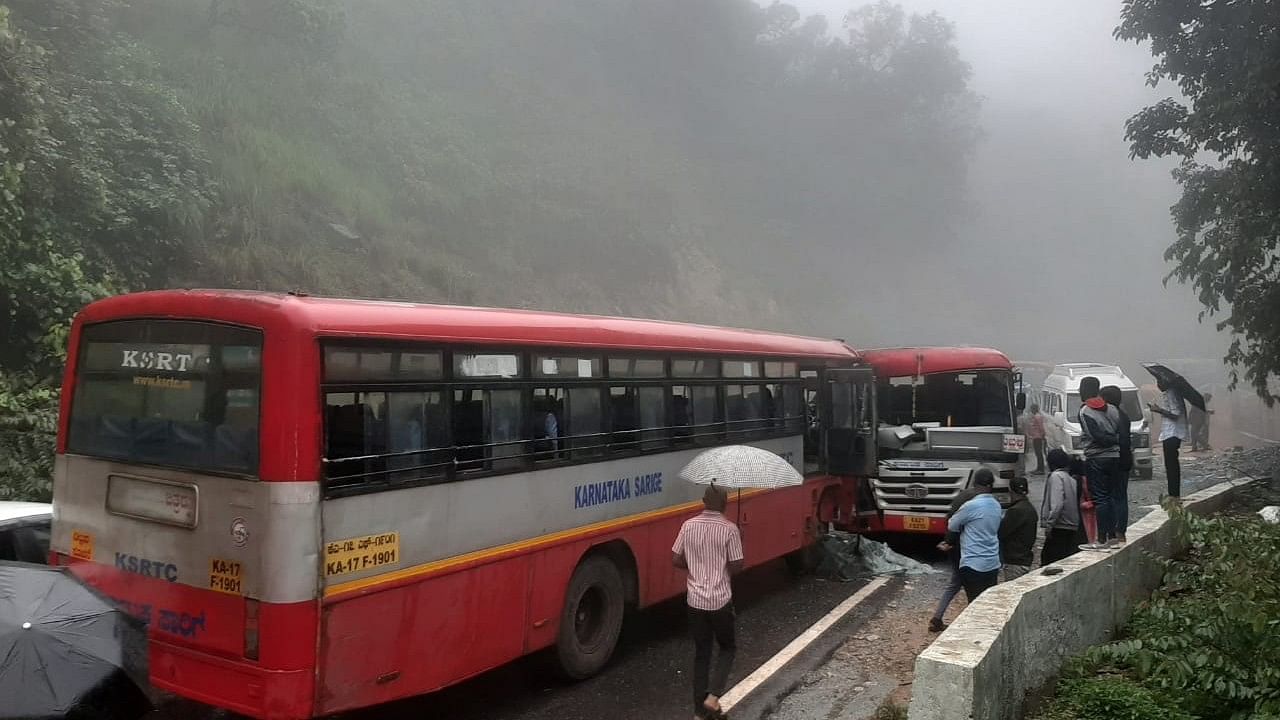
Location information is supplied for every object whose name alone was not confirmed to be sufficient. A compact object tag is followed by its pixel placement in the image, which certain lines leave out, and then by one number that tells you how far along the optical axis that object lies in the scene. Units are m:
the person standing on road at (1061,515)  8.49
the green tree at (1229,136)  14.53
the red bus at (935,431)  11.38
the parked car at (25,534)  6.12
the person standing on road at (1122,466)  8.55
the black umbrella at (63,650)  3.69
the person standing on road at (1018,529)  9.10
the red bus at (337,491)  4.73
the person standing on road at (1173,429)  11.60
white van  20.11
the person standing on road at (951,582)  7.98
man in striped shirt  5.85
